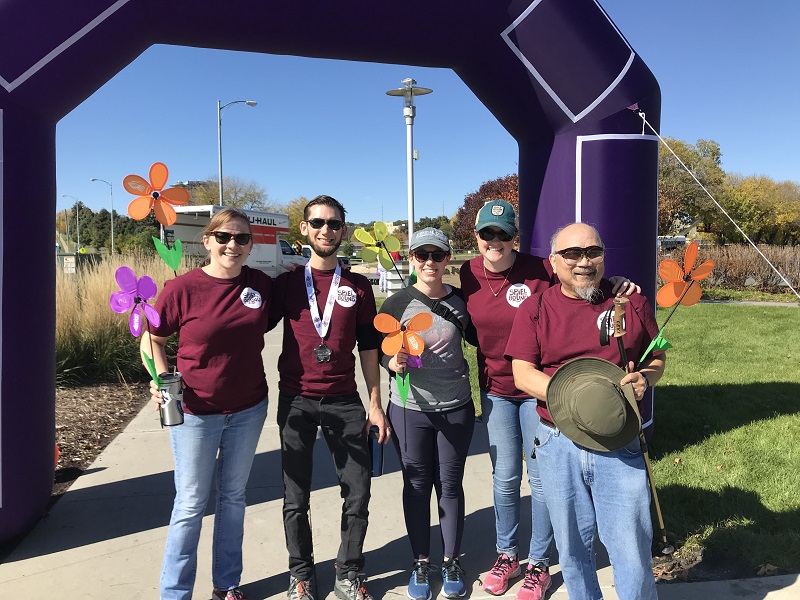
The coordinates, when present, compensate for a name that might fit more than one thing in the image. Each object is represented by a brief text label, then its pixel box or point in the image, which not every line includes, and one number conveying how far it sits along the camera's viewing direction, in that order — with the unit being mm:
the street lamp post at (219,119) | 23359
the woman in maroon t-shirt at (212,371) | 2432
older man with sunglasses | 2008
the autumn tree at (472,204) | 26344
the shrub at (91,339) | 6766
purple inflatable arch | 2938
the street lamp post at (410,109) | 12555
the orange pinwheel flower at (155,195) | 2756
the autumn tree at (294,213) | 40688
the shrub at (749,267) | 17812
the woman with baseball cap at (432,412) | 2664
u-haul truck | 18319
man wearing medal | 2576
